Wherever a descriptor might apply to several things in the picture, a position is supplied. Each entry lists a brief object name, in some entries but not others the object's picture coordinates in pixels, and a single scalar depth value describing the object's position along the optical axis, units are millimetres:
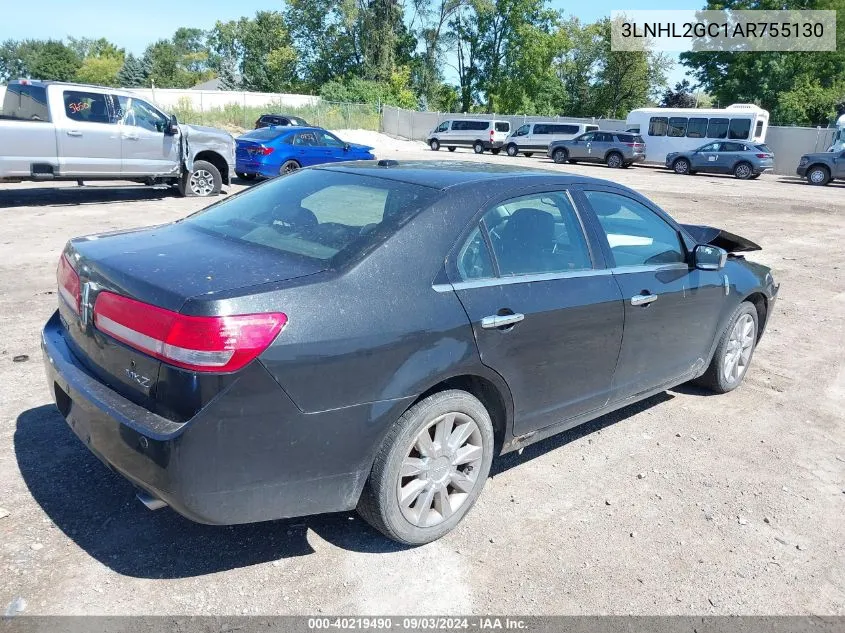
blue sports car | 15227
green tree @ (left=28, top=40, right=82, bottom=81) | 88938
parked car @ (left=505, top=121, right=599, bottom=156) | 34531
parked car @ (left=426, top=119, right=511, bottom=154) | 36875
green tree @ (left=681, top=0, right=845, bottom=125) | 44719
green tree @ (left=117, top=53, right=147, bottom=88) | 75688
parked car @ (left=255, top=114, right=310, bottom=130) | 29984
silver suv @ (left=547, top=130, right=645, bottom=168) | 30797
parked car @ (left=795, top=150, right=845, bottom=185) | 26250
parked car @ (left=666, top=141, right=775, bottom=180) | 28312
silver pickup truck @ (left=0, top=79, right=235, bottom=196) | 11102
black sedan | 2387
